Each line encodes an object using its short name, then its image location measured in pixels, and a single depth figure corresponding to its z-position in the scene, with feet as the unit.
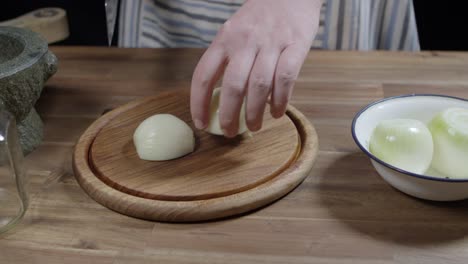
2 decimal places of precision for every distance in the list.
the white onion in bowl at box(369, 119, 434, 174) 2.31
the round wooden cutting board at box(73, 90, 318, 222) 2.39
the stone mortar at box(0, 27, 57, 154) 2.57
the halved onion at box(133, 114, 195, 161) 2.64
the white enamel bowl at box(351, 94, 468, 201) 2.26
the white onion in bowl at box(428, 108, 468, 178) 2.30
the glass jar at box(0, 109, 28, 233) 2.42
